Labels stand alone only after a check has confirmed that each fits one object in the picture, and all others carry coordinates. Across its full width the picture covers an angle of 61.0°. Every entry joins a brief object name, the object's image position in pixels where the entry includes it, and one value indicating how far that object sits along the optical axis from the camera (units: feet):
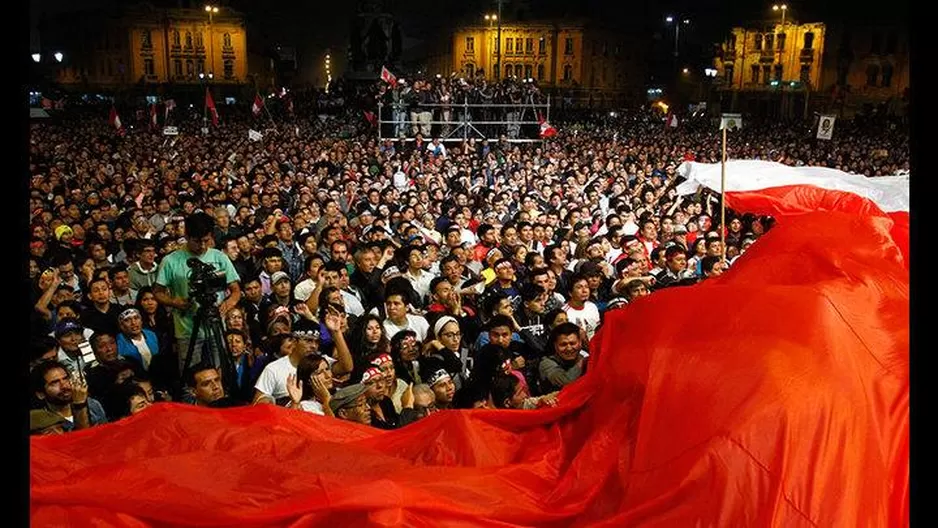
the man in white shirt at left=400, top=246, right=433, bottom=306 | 29.35
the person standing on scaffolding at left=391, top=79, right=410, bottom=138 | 86.94
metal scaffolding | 86.12
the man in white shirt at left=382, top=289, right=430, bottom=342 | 23.66
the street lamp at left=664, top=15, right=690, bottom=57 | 262.26
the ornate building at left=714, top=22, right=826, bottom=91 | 210.38
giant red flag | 11.77
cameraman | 23.53
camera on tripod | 20.13
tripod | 19.99
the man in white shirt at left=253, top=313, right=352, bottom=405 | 19.33
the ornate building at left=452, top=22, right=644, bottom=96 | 255.70
